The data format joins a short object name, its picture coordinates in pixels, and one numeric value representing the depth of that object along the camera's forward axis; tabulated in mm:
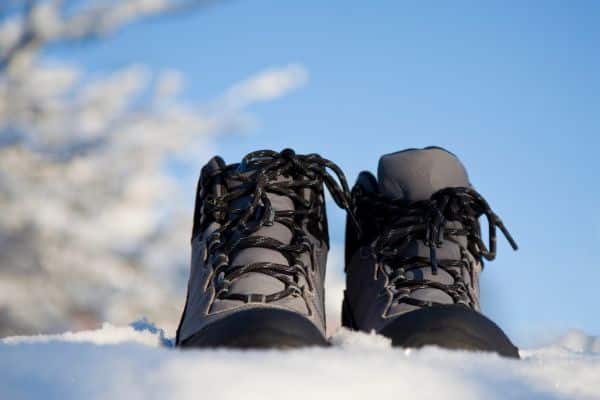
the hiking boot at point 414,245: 1175
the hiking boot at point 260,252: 1070
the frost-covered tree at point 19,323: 5078
